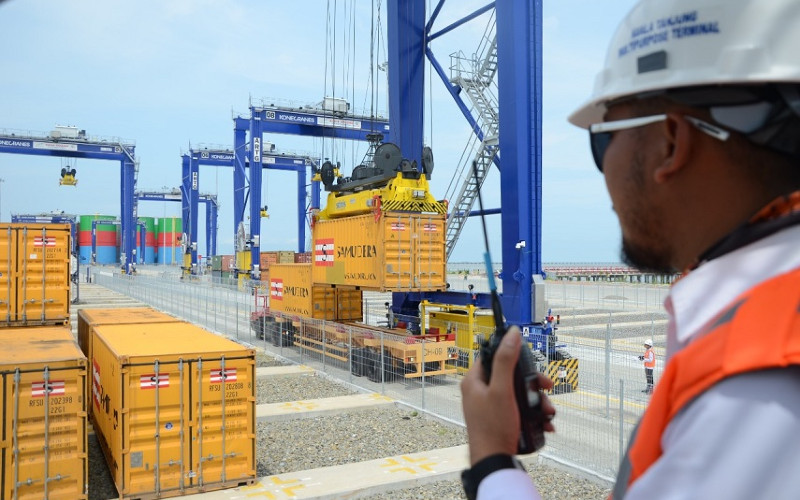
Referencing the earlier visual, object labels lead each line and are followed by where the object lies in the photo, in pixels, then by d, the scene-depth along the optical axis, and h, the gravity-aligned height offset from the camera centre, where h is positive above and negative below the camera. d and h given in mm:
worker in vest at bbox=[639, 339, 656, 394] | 10758 -1847
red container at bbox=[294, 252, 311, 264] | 35875 -242
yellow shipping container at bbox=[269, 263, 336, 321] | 17609 -1186
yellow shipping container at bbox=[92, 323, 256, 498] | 6746 -1791
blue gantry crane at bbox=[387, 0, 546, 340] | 12906 +2001
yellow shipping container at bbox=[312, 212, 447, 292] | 14156 +21
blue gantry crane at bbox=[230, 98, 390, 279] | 34344 +6986
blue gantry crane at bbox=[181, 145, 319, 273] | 51125 +7104
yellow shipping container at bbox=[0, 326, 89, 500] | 6168 -1722
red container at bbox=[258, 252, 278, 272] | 44850 -438
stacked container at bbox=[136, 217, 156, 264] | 97000 +1778
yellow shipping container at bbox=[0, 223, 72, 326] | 10305 -343
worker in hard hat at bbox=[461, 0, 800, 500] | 788 +31
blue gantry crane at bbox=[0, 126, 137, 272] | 42406 +7088
